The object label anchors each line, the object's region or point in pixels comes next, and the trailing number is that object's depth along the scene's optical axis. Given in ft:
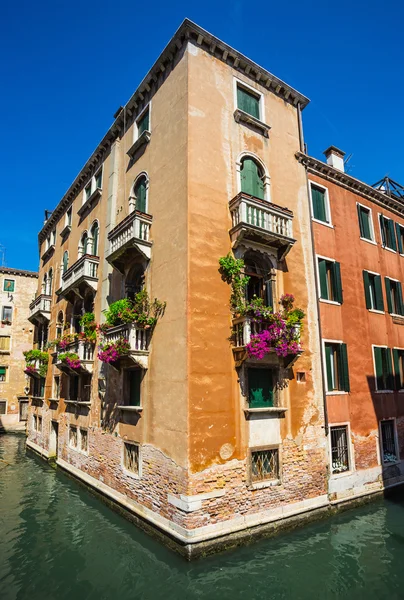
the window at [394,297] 51.17
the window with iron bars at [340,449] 39.93
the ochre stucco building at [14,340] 102.84
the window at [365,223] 50.46
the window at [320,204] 45.52
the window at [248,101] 40.80
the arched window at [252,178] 38.83
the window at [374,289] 47.94
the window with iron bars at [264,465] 32.71
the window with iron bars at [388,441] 44.60
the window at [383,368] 46.19
